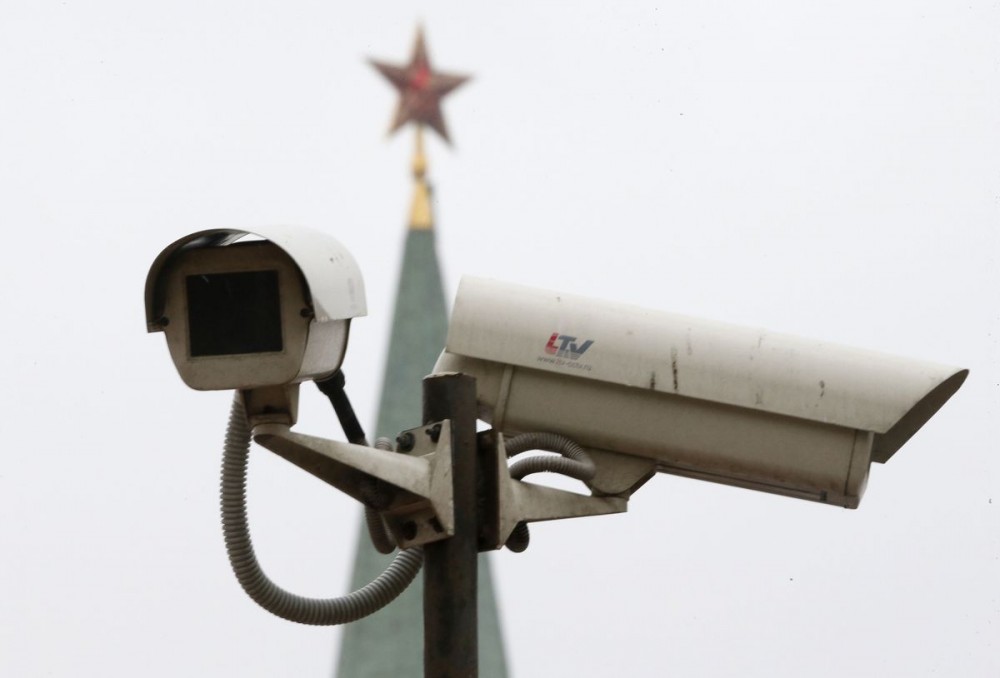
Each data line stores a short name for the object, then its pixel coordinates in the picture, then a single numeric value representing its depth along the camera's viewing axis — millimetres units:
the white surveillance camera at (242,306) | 9930
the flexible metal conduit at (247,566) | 10203
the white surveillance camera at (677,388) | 11078
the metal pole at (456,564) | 10648
